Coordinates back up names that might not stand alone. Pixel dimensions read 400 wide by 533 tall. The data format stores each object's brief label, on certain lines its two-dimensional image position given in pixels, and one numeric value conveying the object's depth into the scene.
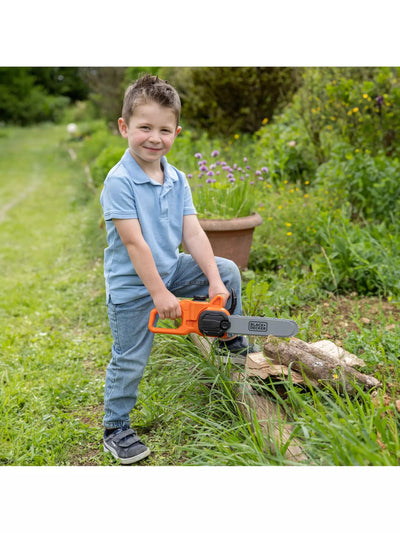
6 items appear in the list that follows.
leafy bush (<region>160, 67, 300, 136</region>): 8.46
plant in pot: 3.92
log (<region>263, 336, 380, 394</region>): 2.47
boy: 2.39
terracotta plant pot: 3.87
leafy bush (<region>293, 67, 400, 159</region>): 5.39
